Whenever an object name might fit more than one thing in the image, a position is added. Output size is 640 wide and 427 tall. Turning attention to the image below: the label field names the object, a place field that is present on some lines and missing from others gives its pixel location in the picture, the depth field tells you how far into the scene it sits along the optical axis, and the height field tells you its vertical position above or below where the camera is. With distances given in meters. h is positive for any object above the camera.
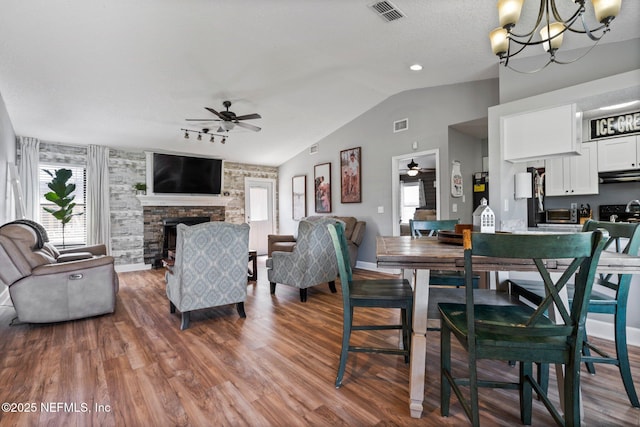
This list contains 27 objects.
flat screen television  6.26 +0.92
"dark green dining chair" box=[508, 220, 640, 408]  1.69 -0.54
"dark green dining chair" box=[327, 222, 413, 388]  1.87 -0.54
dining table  1.37 -0.25
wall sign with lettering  3.82 +1.18
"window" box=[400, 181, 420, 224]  8.61 +0.48
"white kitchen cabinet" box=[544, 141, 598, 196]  4.17 +0.58
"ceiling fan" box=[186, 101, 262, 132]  4.08 +1.36
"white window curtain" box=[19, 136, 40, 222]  4.96 +0.73
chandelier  1.62 +1.19
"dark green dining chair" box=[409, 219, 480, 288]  2.42 -0.50
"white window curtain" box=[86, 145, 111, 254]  5.57 +0.35
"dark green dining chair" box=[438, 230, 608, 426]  1.10 -0.48
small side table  4.54 -0.82
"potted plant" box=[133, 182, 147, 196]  5.98 +0.57
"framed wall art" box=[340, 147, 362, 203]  5.84 +0.80
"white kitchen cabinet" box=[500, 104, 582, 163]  2.78 +0.79
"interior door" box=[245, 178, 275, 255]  7.76 +0.16
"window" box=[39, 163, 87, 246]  5.29 +0.01
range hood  3.85 +0.49
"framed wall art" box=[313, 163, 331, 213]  6.49 +0.64
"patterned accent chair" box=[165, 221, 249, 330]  2.81 -0.51
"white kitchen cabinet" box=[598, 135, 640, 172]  3.79 +0.79
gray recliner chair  2.86 -0.65
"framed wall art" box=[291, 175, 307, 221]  7.18 +0.48
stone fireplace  6.17 +0.04
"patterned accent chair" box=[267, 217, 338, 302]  3.66 -0.58
